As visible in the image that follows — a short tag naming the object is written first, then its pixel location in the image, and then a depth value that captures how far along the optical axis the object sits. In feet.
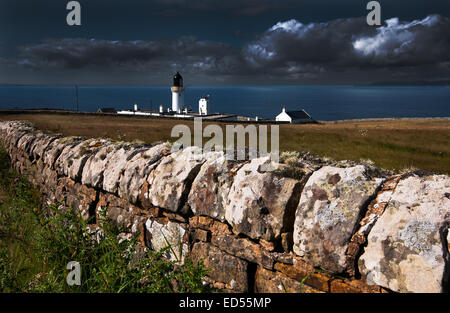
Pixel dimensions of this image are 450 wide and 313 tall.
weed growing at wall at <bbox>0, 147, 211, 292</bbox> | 11.55
